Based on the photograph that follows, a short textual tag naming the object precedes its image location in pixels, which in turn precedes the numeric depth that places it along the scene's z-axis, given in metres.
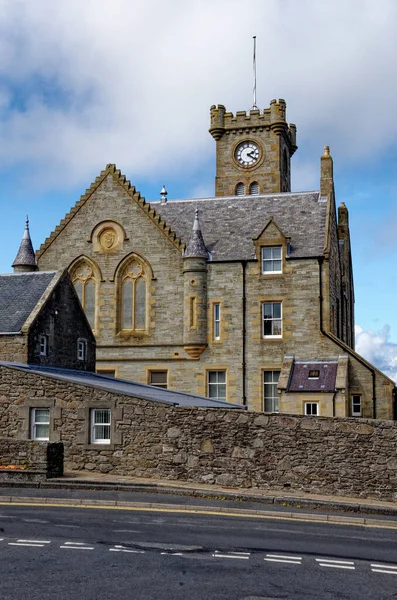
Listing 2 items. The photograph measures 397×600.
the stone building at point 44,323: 30.61
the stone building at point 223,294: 39.66
